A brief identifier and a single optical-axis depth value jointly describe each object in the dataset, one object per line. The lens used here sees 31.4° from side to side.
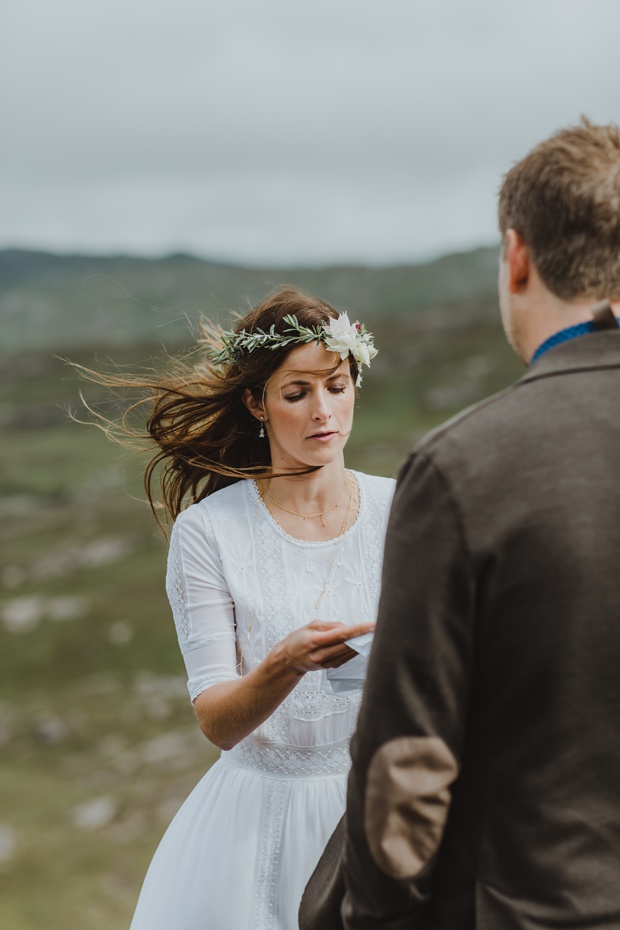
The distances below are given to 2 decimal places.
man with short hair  2.53
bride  4.73
